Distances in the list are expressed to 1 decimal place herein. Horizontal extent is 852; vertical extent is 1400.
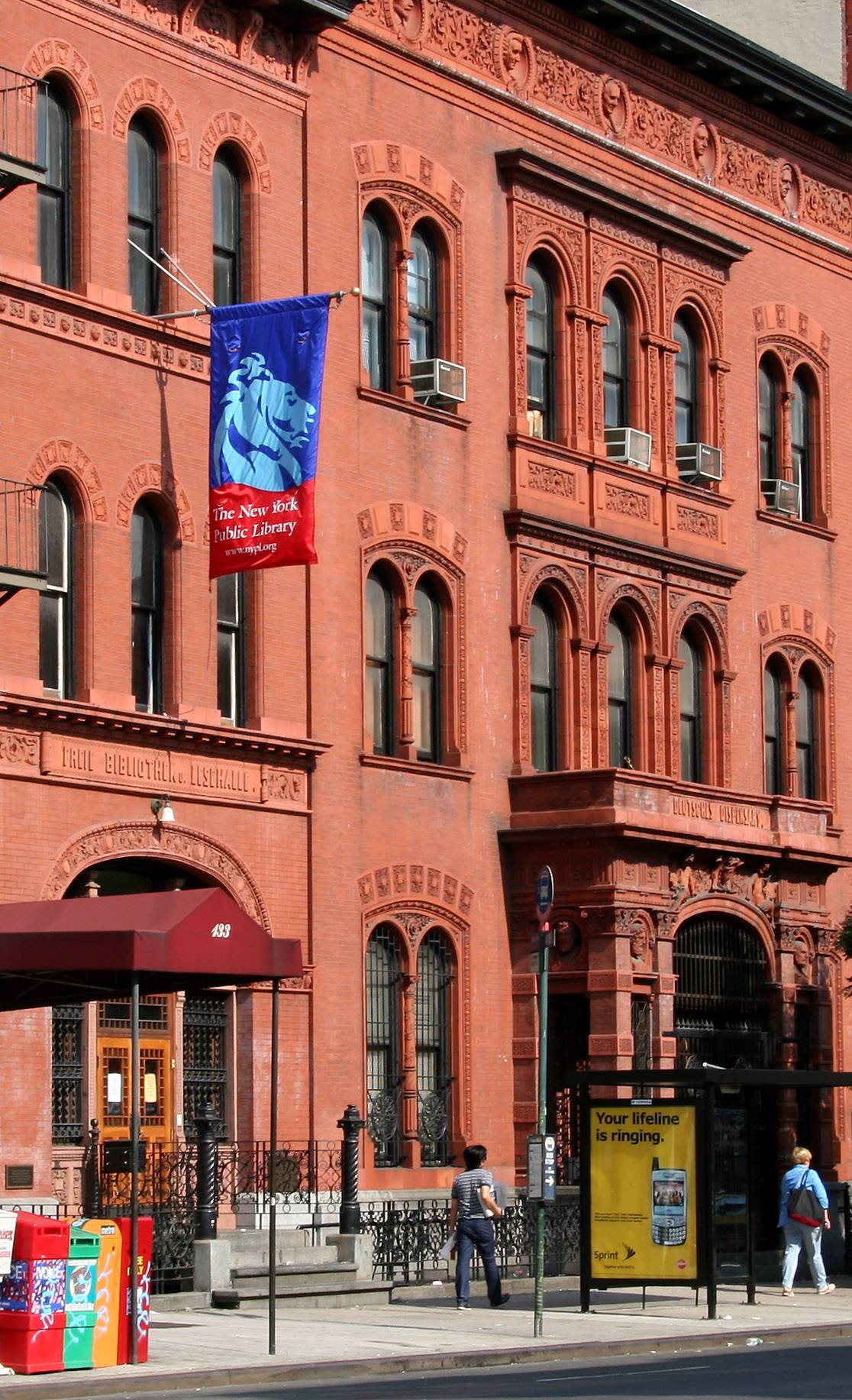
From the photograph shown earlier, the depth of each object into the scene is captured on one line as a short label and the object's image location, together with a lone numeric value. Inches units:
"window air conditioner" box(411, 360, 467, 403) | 1411.2
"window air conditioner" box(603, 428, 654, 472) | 1539.1
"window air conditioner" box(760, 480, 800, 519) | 1684.3
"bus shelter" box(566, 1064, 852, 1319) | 1077.1
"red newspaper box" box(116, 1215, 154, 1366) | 855.1
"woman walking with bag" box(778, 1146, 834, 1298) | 1197.7
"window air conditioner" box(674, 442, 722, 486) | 1599.4
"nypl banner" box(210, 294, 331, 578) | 1167.6
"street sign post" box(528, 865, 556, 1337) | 936.3
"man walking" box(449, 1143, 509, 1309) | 1079.0
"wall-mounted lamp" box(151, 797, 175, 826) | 1200.2
